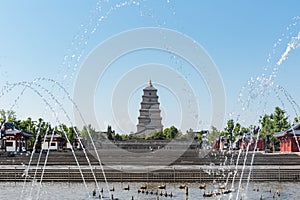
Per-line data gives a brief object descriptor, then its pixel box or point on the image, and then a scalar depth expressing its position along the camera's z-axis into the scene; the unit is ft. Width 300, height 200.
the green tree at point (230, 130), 285.84
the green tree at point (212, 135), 317.05
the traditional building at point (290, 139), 179.52
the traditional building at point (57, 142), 250.98
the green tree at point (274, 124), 230.52
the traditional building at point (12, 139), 201.57
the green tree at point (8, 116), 231.30
